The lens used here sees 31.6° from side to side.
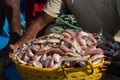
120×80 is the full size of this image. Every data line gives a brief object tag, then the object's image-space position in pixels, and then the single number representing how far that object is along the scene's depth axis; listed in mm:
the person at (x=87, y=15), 1577
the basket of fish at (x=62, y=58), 1185
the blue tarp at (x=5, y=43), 1503
